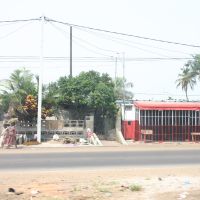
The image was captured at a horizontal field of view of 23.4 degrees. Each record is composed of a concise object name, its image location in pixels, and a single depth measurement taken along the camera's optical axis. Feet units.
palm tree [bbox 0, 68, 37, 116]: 110.52
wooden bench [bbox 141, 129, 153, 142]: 117.91
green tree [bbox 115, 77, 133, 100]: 231.77
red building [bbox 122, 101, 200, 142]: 120.37
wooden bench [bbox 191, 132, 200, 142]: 119.96
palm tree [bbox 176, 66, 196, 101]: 191.62
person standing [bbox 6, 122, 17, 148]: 90.43
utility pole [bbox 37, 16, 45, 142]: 105.29
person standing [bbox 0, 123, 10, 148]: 90.81
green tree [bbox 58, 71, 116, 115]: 121.39
